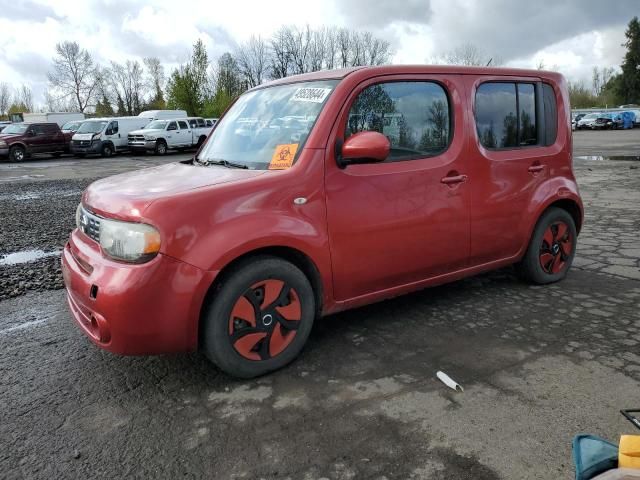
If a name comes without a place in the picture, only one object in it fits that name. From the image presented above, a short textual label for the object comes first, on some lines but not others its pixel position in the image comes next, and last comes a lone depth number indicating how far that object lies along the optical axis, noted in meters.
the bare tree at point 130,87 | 74.12
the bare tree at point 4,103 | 92.62
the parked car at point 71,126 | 27.50
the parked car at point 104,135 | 24.88
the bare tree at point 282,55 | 62.25
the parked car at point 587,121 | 43.69
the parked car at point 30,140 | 24.02
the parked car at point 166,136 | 25.20
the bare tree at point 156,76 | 74.72
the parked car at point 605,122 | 42.78
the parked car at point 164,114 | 30.99
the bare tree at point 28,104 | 94.95
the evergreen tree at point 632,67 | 76.88
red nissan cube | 2.73
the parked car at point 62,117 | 40.28
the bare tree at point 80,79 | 72.25
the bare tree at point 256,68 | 61.34
